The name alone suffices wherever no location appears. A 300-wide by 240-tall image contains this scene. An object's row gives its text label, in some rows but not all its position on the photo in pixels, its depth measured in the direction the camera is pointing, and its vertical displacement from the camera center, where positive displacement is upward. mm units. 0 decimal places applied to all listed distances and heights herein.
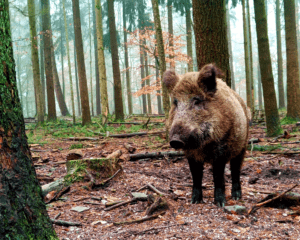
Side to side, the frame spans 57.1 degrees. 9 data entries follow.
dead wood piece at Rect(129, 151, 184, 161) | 6176 -946
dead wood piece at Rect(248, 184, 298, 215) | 3326 -1206
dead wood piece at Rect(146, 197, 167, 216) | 3366 -1157
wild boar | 3199 -158
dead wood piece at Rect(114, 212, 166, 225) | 3144 -1216
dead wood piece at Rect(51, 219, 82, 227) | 3166 -1195
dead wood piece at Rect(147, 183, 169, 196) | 4100 -1181
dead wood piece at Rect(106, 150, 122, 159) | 5727 -824
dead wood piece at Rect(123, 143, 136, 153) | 6945 -872
